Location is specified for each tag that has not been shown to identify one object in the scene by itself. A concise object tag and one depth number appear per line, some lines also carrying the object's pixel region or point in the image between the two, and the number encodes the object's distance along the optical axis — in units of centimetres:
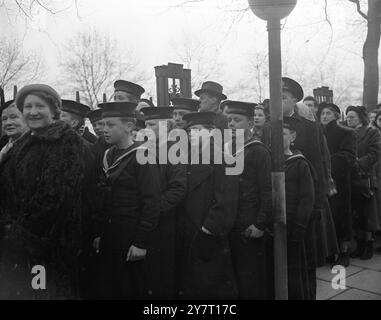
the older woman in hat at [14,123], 310
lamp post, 257
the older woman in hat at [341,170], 452
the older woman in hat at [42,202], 237
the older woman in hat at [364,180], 488
